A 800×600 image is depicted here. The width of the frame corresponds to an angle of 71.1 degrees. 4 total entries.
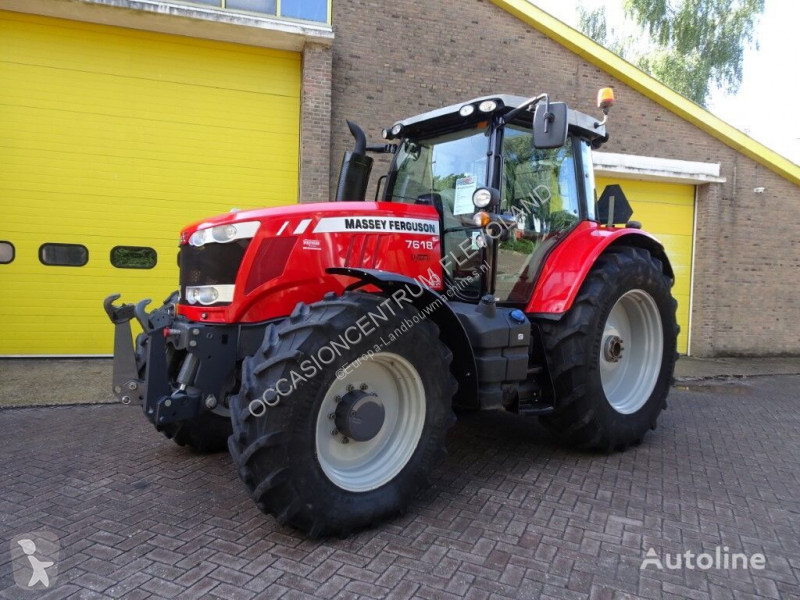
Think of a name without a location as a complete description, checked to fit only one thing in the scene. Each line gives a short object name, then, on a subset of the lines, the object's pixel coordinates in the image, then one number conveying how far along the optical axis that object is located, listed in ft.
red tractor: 8.93
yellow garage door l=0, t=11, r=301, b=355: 24.43
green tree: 63.57
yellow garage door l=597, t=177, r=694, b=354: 32.78
